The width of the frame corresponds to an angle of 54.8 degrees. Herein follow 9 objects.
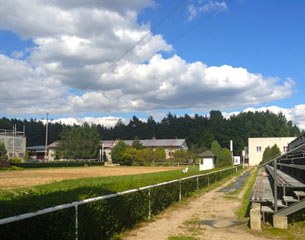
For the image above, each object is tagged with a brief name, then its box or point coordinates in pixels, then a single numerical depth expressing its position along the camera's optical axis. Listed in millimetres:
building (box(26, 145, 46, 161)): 96449
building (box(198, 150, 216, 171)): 34714
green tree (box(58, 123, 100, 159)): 83005
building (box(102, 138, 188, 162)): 89944
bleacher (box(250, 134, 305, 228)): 7150
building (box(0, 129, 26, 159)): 55597
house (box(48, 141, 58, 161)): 95842
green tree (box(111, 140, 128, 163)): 68954
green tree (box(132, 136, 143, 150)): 75668
